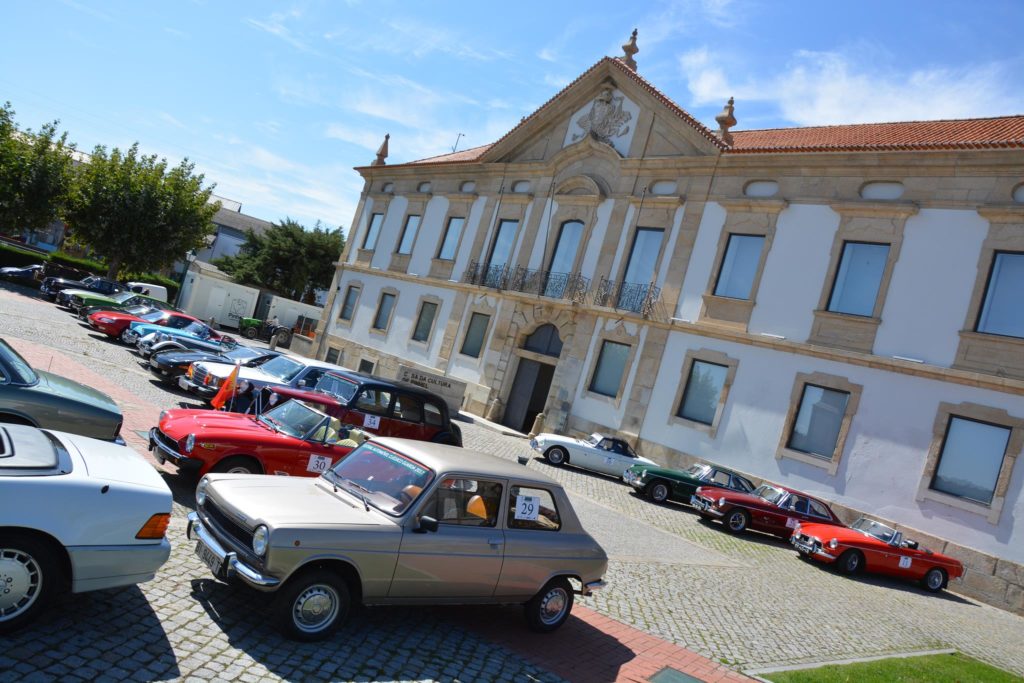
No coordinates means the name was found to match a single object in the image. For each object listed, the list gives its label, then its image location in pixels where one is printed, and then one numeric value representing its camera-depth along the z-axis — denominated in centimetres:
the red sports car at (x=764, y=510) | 1555
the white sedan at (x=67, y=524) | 456
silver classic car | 554
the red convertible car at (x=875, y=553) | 1396
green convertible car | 1761
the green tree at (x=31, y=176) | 3575
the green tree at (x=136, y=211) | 3634
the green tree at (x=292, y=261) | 5362
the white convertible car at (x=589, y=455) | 1992
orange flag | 1280
